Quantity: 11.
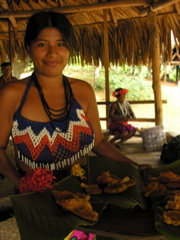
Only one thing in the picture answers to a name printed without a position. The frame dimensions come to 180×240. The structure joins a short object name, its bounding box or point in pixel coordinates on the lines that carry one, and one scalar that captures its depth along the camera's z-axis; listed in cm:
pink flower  123
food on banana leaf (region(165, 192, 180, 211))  119
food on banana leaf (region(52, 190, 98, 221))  112
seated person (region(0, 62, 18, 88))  548
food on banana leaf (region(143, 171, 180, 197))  137
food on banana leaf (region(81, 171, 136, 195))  136
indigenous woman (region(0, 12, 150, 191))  150
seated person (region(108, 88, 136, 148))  583
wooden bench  601
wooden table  107
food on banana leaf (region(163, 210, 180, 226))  110
